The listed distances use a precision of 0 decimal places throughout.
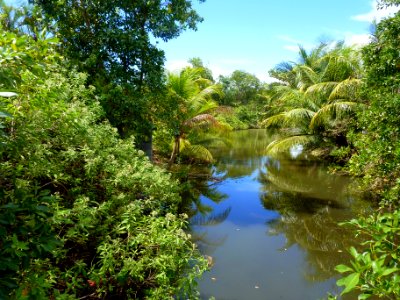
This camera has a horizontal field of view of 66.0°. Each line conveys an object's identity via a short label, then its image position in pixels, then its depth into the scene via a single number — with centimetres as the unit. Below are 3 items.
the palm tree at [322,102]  1155
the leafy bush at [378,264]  121
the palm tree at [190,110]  1106
